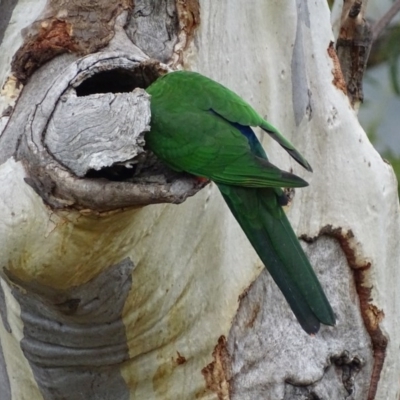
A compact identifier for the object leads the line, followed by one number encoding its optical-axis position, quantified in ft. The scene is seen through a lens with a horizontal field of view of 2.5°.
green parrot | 33.22
